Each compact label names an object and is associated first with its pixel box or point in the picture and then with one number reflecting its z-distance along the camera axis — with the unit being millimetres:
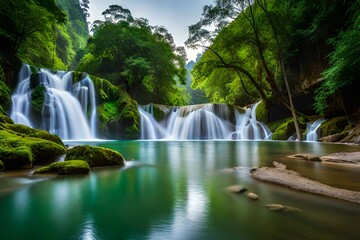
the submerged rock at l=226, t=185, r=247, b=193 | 3551
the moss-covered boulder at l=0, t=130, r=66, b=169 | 5293
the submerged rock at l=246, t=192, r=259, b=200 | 3166
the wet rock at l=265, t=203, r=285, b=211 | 2724
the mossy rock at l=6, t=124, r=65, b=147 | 7211
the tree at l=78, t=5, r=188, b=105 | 24781
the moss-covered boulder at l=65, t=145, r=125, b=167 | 5719
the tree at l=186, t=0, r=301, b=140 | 16547
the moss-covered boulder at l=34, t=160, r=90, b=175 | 4798
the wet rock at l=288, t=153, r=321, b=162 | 6316
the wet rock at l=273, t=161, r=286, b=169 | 5209
